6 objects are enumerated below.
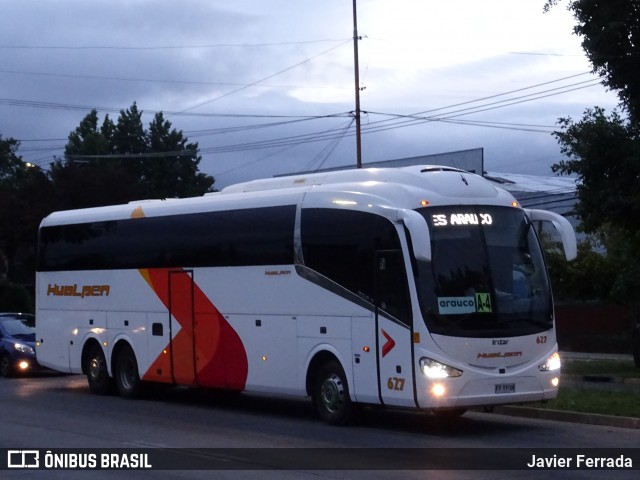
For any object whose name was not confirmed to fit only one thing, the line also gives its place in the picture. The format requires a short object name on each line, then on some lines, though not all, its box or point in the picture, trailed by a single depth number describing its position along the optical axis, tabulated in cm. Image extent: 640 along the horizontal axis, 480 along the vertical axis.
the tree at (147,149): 8438
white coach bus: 1489
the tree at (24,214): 4072
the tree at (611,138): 2103
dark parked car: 2727
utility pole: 3552
